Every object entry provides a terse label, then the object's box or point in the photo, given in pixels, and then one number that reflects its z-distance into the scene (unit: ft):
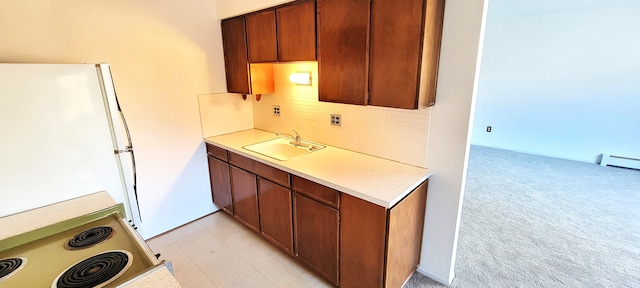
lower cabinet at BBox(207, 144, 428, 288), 5.41
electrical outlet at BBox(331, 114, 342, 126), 7.86
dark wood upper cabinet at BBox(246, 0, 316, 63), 6.64
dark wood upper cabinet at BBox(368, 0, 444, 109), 5.00
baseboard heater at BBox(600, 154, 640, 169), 13.94
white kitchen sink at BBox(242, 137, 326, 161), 8.55
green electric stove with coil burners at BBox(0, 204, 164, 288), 3.22
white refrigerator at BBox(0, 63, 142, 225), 4.39
